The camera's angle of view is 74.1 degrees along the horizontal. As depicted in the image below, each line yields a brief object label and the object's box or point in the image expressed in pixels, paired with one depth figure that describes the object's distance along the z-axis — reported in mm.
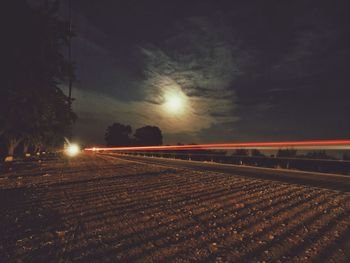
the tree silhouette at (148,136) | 103875
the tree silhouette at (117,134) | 127375
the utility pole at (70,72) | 13848
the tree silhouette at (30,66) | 10781
